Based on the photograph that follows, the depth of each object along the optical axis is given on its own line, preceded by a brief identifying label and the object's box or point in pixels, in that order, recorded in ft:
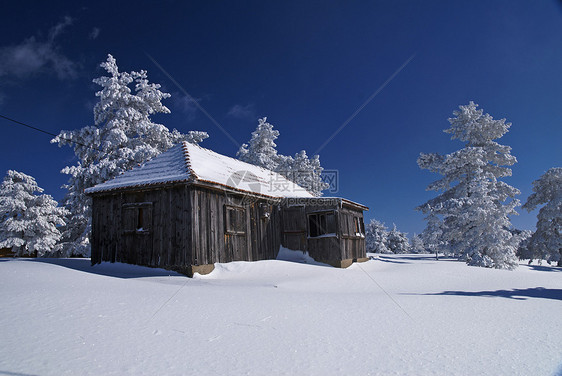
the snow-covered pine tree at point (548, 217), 75.51
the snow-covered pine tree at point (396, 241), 204.95
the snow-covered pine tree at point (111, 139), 60.23
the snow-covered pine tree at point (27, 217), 75.41
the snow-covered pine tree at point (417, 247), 238.48
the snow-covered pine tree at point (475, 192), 61.82
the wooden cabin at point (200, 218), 36.32
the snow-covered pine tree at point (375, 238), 175.73
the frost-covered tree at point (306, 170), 114.86
